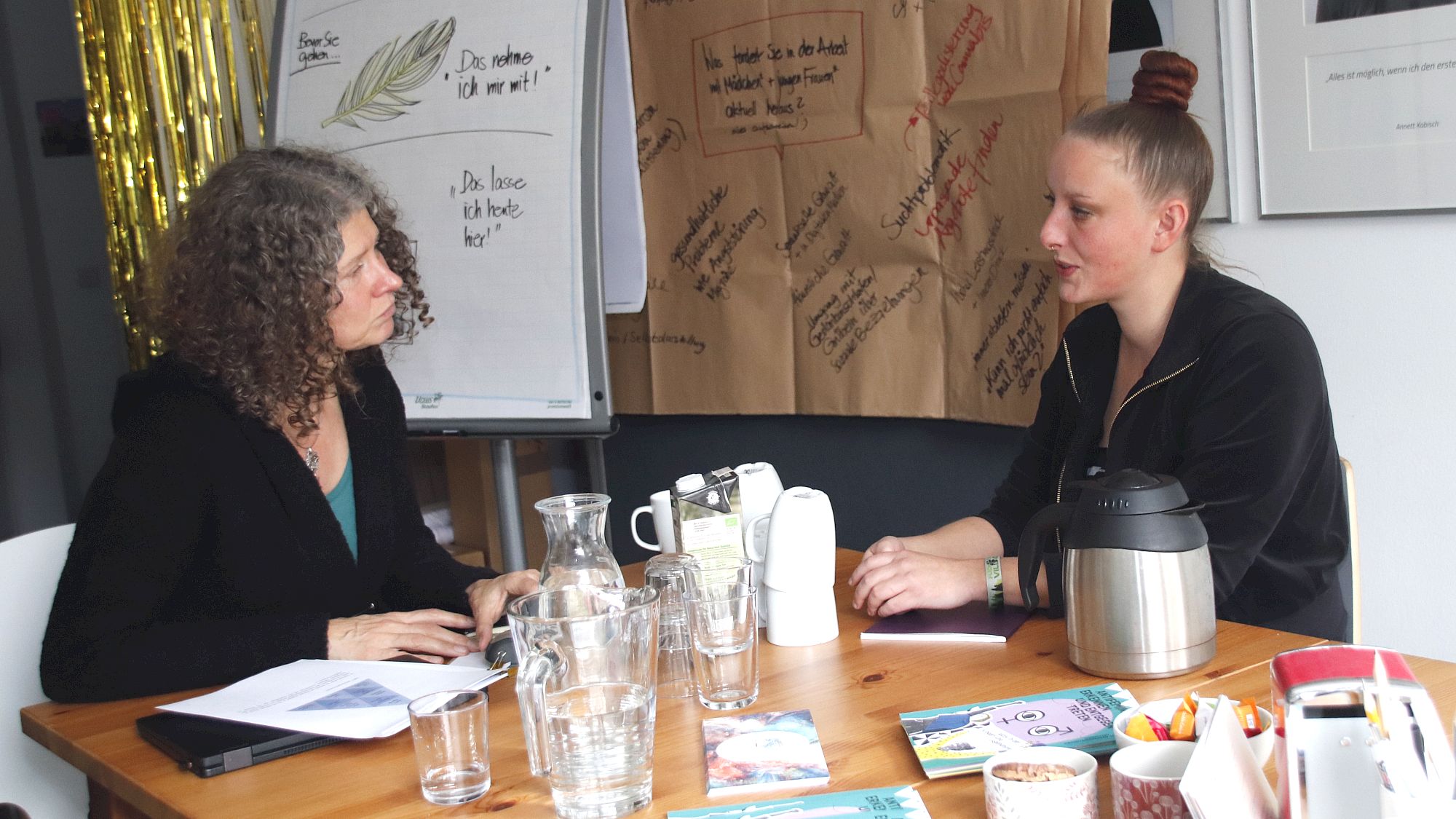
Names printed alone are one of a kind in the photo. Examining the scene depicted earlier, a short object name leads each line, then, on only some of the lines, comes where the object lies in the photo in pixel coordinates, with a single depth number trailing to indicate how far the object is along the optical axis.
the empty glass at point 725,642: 1.15
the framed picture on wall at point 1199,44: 1.97
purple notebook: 1.33
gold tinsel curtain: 3.13
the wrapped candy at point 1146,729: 0.90
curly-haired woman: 1.43
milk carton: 1.42
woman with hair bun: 1.44
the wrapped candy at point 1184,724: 0.88
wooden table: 1.01
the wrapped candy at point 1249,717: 0.87
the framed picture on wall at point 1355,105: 1.73
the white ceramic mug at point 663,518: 1.52
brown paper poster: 2.19
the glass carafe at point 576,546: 1.30
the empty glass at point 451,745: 1.02
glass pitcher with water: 0.95
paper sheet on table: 1.18
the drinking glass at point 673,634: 1.25
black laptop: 1.14
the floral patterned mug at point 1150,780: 0.81
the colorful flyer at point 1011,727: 0.98
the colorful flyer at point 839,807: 0.90
